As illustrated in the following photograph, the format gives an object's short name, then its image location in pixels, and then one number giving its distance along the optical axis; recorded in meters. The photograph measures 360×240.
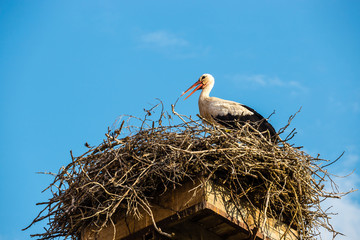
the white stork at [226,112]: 16.11
